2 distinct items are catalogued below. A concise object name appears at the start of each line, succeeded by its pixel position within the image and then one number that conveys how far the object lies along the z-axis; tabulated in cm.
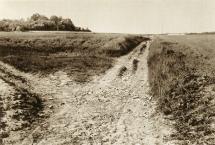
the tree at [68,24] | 10806
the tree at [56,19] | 10405
